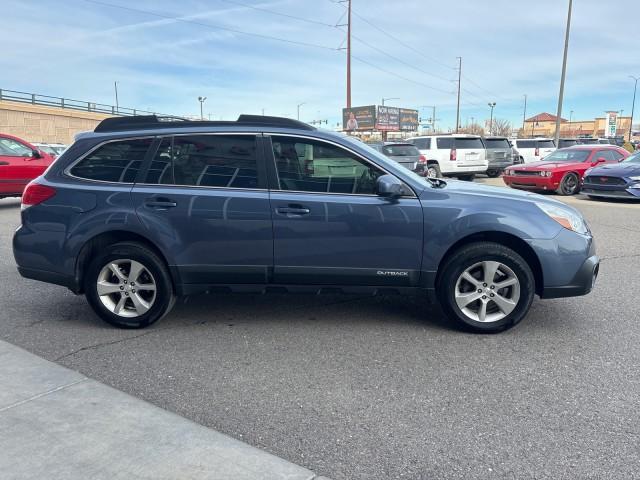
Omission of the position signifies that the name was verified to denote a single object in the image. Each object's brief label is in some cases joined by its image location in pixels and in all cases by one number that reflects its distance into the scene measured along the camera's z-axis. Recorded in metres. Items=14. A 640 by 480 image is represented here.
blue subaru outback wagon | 4.16
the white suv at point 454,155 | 19.17
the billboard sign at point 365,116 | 84.06
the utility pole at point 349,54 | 41.07
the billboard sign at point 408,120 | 92.19
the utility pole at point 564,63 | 28.39
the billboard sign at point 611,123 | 66.44
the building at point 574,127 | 113.31
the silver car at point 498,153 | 20.50
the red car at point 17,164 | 11.39
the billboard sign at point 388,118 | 86.38
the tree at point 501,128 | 110.88
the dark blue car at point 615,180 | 12.98
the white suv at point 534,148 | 25.09
